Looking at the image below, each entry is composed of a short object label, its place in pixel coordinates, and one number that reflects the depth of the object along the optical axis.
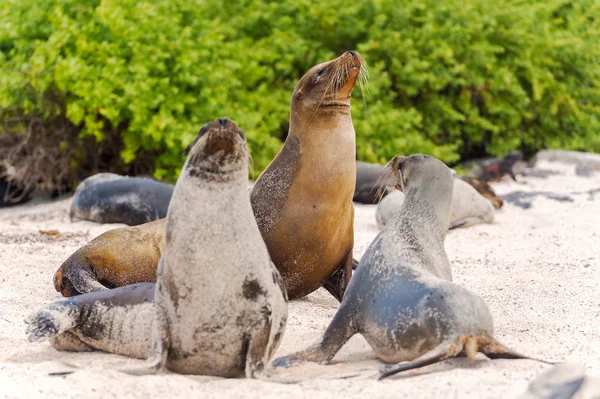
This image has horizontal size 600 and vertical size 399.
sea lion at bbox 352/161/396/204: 16.75
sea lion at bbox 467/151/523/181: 20.23
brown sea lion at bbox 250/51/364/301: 8.95
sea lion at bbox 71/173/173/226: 14.06
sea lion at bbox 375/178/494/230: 13.91
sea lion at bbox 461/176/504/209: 16.01
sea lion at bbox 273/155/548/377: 6.28
